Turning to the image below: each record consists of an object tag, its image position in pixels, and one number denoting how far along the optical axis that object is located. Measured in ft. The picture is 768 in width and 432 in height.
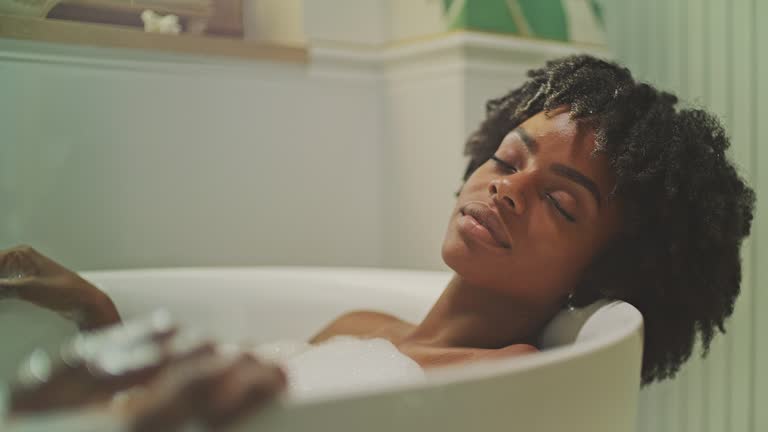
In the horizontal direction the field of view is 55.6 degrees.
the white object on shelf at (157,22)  4.53
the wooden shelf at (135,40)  3.90
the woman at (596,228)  2.88
